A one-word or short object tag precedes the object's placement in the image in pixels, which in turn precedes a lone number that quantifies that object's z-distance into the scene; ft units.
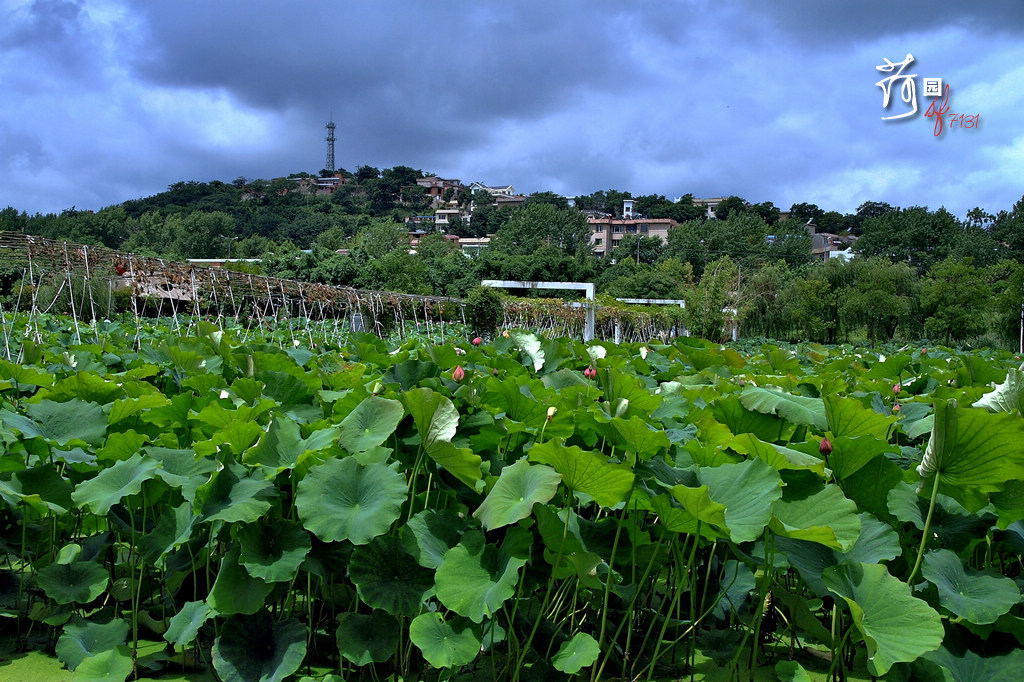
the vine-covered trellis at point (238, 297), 32.53
